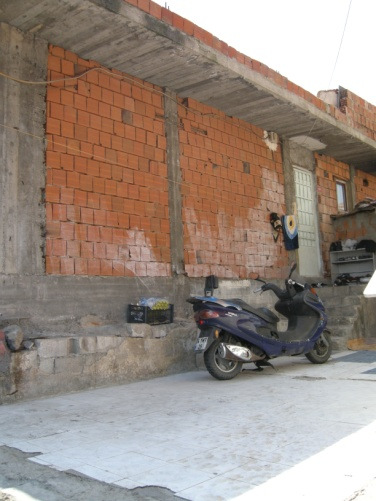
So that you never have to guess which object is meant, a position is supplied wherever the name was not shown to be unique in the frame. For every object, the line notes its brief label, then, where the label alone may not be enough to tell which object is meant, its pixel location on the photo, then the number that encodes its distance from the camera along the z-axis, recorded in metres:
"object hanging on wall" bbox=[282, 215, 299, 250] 10.77
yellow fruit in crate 7.35
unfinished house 6.14
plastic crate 7.21
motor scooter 6.45
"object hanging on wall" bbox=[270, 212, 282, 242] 10.53
